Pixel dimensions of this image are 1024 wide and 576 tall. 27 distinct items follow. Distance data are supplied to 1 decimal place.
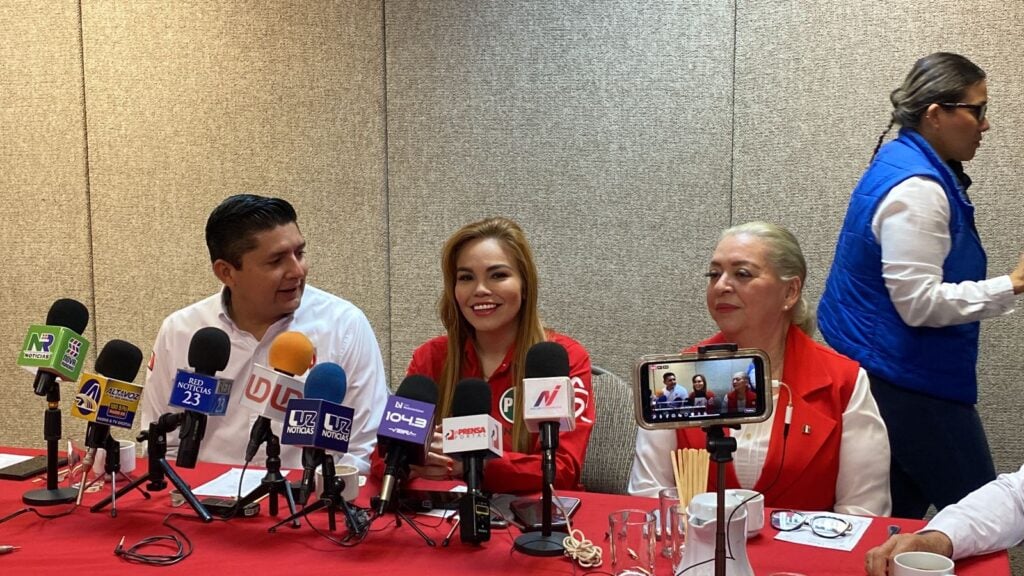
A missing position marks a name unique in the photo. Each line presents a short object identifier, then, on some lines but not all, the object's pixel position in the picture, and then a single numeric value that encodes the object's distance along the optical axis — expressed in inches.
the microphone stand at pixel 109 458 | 76.7
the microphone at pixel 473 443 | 66.3
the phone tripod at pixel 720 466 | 53.2
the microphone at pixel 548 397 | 64.8
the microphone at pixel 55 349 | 77.7
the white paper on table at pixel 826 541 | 66.7
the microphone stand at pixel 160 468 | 74.7
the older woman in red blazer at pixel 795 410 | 84.0
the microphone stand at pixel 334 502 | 70.2
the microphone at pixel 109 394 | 74.9
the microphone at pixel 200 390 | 72.1
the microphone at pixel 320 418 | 67.2
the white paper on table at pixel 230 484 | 81.5
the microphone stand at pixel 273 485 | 73.7
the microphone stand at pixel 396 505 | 67.9
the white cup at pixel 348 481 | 77.9
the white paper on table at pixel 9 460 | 89.7
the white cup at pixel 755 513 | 67.7
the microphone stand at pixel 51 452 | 78.2
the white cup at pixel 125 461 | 84.7
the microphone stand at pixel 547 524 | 65.1
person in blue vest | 98.3
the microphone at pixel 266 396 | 70.9
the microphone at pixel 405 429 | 67.5
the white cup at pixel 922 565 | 57.6
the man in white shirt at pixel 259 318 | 106.0
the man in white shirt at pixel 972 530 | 61.7
